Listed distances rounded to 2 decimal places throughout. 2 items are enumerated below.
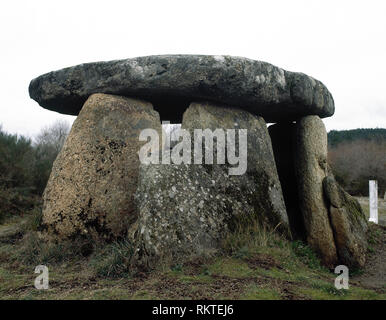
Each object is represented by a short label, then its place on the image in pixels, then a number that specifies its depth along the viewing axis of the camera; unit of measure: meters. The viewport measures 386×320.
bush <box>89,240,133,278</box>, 4.60
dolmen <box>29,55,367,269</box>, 5.52
